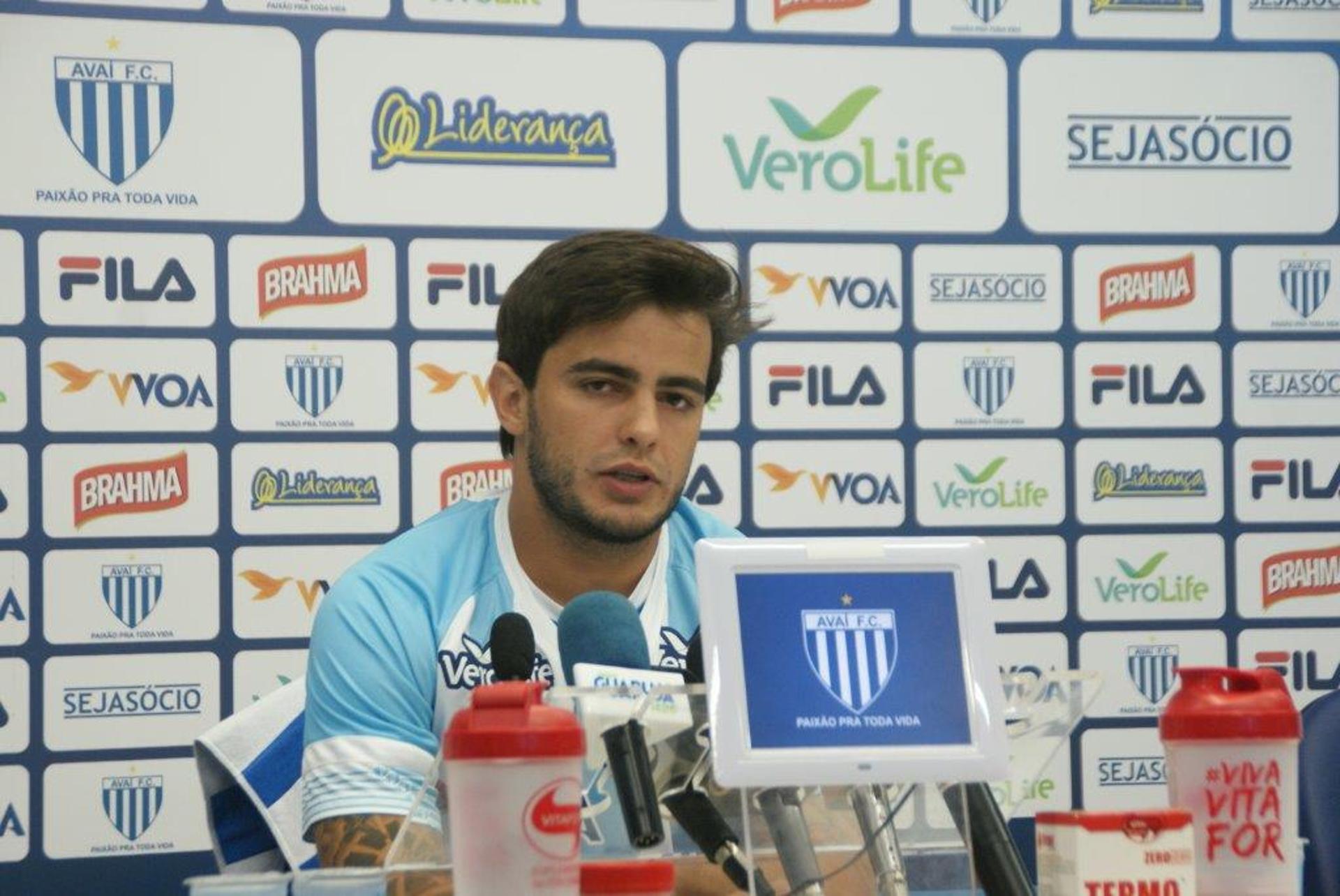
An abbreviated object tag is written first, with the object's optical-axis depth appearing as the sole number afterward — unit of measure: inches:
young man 255.9
